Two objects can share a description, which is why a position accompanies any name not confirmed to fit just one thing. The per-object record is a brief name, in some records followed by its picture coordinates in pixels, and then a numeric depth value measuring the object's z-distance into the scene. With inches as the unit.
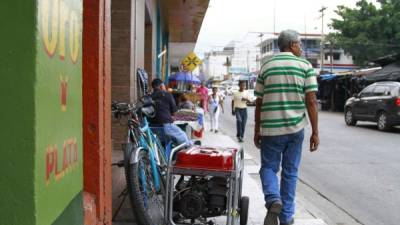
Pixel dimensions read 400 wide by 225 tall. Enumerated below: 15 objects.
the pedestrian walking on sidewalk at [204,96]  770.3
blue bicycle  183.8
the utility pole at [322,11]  2303.2
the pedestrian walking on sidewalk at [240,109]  611.5
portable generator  177.2
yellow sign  853.8
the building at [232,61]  4352.9
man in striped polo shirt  203.5
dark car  720.3
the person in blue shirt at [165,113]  274.8
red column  137.8
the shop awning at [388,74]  1055.5
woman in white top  716.7
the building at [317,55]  2970.0
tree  1706.4
